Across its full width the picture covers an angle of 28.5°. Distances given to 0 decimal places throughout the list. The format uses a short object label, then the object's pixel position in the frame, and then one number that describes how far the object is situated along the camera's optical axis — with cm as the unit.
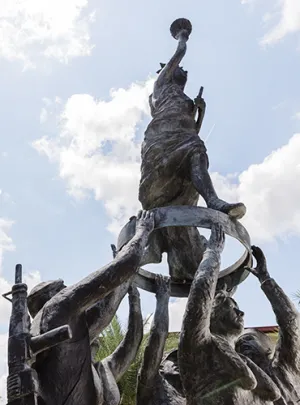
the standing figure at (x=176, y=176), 676
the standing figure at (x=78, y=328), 418
